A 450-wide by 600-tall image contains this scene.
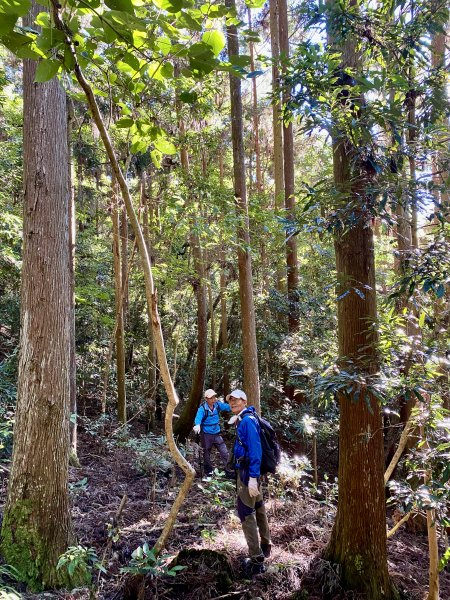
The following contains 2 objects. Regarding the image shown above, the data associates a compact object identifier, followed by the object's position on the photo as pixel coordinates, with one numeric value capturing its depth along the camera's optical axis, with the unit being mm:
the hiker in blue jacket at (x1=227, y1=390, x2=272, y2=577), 4156
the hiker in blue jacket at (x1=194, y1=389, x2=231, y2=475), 7851
